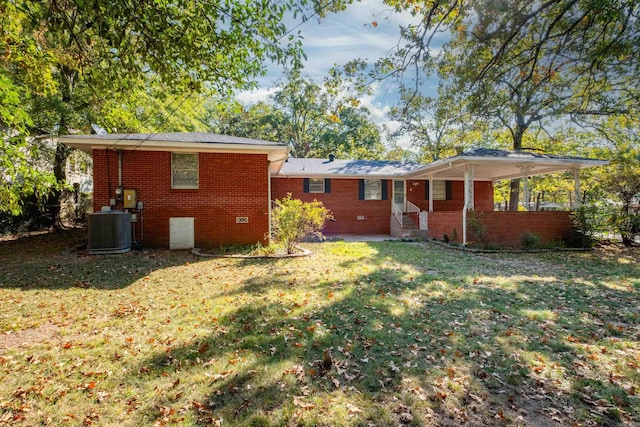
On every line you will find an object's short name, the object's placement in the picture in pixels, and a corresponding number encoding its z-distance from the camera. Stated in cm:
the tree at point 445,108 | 662
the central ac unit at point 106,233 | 879
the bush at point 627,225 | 1152
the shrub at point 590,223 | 1148
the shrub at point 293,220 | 915
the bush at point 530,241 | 1153
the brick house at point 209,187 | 981
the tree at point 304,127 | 3081
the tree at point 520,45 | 506
